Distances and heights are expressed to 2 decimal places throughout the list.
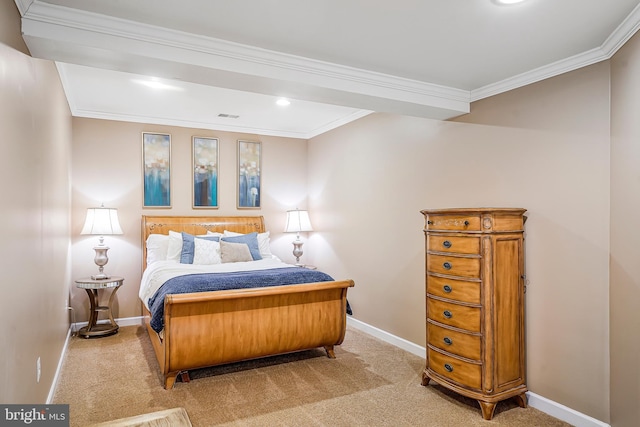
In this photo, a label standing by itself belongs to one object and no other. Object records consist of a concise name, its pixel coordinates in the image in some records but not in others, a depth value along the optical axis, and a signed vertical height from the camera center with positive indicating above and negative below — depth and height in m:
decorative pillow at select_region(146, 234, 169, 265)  4.85 -0.42
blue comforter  3.26 -0.59
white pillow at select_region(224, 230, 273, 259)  5.27 -0.40
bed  3.16 -0.94
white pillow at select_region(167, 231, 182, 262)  4.81 -0.41
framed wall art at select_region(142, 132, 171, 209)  5.19 +0.55
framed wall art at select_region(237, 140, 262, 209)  5.75 +0.54
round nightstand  4.38 -1.03
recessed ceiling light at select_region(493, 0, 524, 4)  2.03 +1.03
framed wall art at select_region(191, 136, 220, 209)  5.46 +0.56
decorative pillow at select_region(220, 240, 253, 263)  4.70 -0.46
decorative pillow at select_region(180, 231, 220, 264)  4.67 -0.42
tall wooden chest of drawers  2.77 -0.65
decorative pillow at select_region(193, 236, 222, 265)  4.65 -0.45
